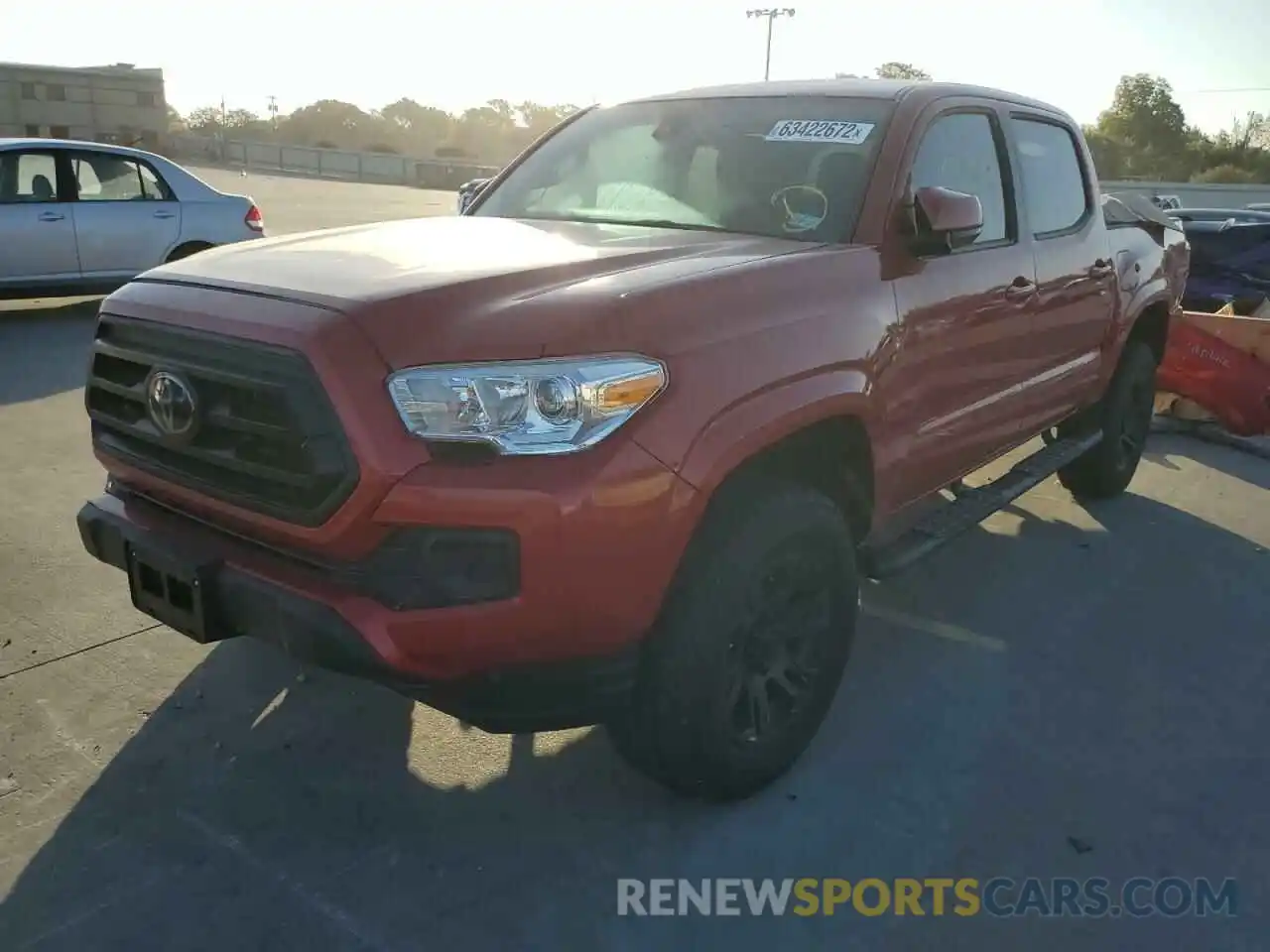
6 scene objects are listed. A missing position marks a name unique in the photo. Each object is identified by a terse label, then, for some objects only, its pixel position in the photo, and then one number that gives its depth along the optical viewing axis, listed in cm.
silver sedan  900
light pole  6466
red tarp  693
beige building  5653
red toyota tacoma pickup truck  221
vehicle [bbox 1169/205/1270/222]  1148
